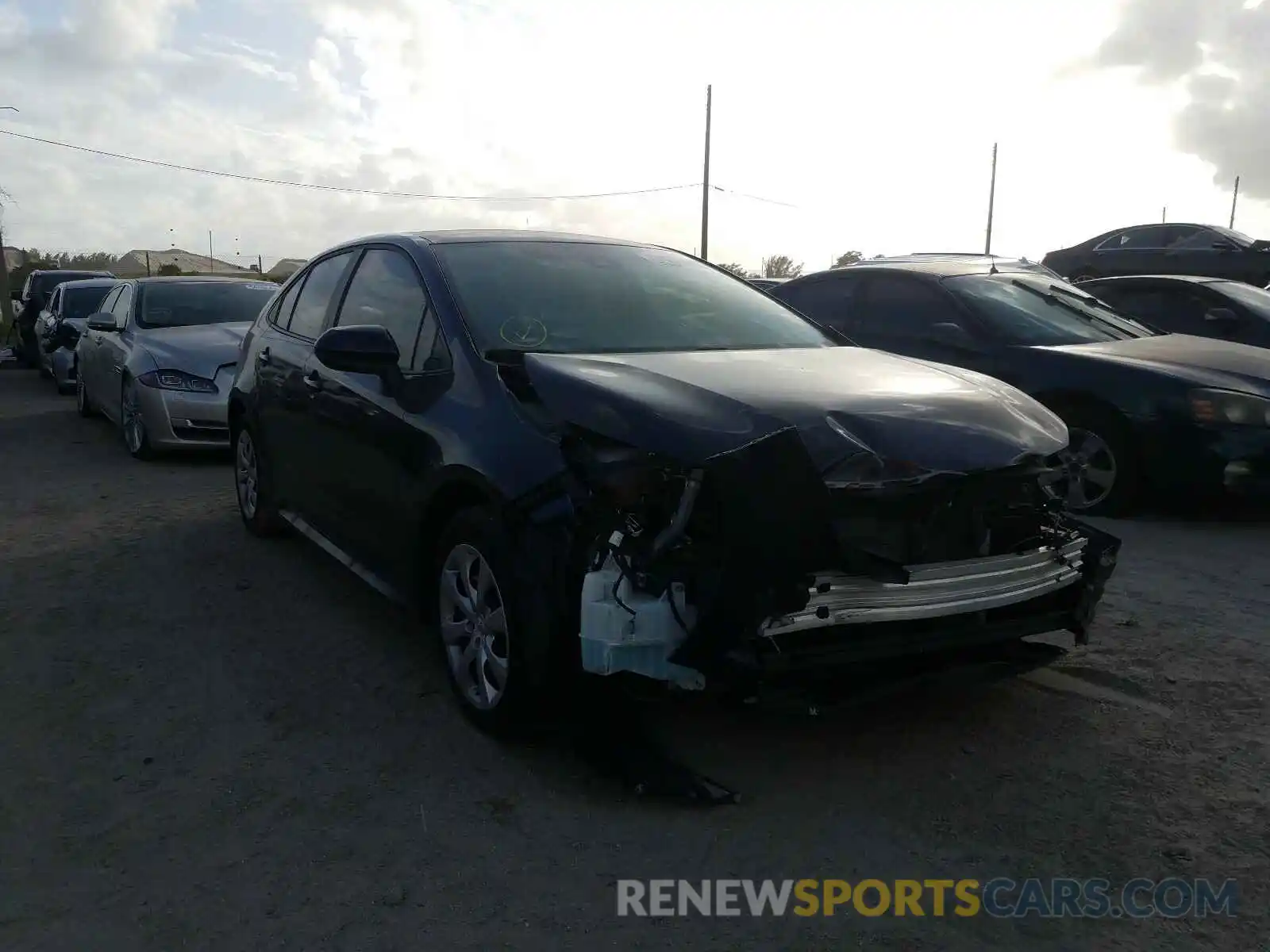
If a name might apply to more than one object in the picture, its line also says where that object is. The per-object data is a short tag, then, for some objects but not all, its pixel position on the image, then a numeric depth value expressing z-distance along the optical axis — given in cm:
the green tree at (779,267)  4952
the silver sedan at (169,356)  880
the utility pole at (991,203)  4475
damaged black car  296
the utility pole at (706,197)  3572
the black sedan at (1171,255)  1714
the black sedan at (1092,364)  634
